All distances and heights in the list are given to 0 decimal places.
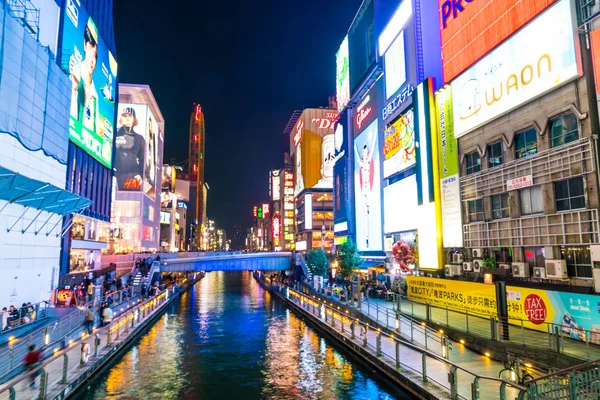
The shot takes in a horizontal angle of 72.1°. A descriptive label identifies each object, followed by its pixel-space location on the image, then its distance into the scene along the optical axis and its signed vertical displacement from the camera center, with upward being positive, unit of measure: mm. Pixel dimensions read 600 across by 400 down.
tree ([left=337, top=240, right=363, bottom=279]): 45906 -1053
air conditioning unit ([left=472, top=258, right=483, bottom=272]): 27691 -1021
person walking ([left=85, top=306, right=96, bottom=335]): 22031 -3527
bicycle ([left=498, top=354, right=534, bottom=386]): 12656 -3893
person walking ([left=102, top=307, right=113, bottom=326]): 24945 -3768
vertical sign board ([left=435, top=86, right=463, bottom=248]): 31609 +6069
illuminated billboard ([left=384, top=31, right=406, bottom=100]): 46647 +21605
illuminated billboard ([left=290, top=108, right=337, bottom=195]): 123062 +30741
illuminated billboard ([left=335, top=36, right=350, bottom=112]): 77181 +33975
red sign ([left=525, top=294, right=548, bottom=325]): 18122 -2714
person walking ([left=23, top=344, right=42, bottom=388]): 14318 -3610
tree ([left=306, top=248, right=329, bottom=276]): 56956 -1671
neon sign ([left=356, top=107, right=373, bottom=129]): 63022 +21226
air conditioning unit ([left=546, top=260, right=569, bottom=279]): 20578 -1064
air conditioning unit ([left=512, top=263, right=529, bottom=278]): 23562 -1238
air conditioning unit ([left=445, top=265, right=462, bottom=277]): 30344 -1545
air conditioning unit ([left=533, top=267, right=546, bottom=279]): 21758 -1278
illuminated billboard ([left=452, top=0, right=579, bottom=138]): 21047 +10562
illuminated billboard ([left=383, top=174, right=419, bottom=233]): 43000 +4920
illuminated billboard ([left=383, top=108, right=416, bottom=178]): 42562 +11605
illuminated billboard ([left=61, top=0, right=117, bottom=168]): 39969 +19165
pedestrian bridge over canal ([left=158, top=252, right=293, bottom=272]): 55394 -1431
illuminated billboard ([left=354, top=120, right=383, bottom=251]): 57156 +8823
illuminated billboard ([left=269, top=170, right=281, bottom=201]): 177125 +28771
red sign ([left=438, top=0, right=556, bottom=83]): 24797 +15073
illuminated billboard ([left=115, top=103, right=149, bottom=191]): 86812 +21769
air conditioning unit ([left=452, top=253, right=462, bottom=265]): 30406 -653
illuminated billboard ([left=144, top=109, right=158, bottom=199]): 92462 +22825
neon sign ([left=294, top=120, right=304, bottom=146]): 127900 +38102
